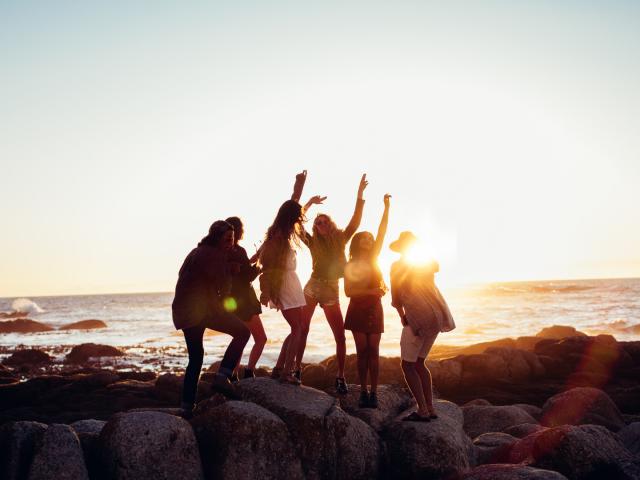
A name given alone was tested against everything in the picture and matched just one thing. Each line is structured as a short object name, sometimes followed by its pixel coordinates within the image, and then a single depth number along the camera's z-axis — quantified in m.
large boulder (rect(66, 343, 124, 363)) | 28.89
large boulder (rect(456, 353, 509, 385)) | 18.20
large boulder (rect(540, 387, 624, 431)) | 11.98
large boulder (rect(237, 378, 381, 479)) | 7.20
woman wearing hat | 7.76
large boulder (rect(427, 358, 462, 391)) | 17.78
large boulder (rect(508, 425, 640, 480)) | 7.38
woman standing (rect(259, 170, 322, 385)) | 7.94
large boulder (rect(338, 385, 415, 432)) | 8.27
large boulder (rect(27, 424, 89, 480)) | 5.85
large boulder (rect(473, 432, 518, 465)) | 8.61
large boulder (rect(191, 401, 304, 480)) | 6.73
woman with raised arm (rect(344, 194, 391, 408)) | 8.12
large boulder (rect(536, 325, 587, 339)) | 28.66
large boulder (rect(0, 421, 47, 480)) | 5.96
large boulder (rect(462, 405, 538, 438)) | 11.37
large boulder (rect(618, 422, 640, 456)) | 9.32
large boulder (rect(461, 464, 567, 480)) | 6.47
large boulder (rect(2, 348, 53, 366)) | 26.97
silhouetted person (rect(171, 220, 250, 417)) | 7.17
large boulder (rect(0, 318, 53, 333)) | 56.12
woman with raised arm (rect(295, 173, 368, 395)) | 8.23
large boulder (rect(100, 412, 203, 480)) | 6.20
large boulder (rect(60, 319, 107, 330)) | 57.62
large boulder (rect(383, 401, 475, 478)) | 7.72
